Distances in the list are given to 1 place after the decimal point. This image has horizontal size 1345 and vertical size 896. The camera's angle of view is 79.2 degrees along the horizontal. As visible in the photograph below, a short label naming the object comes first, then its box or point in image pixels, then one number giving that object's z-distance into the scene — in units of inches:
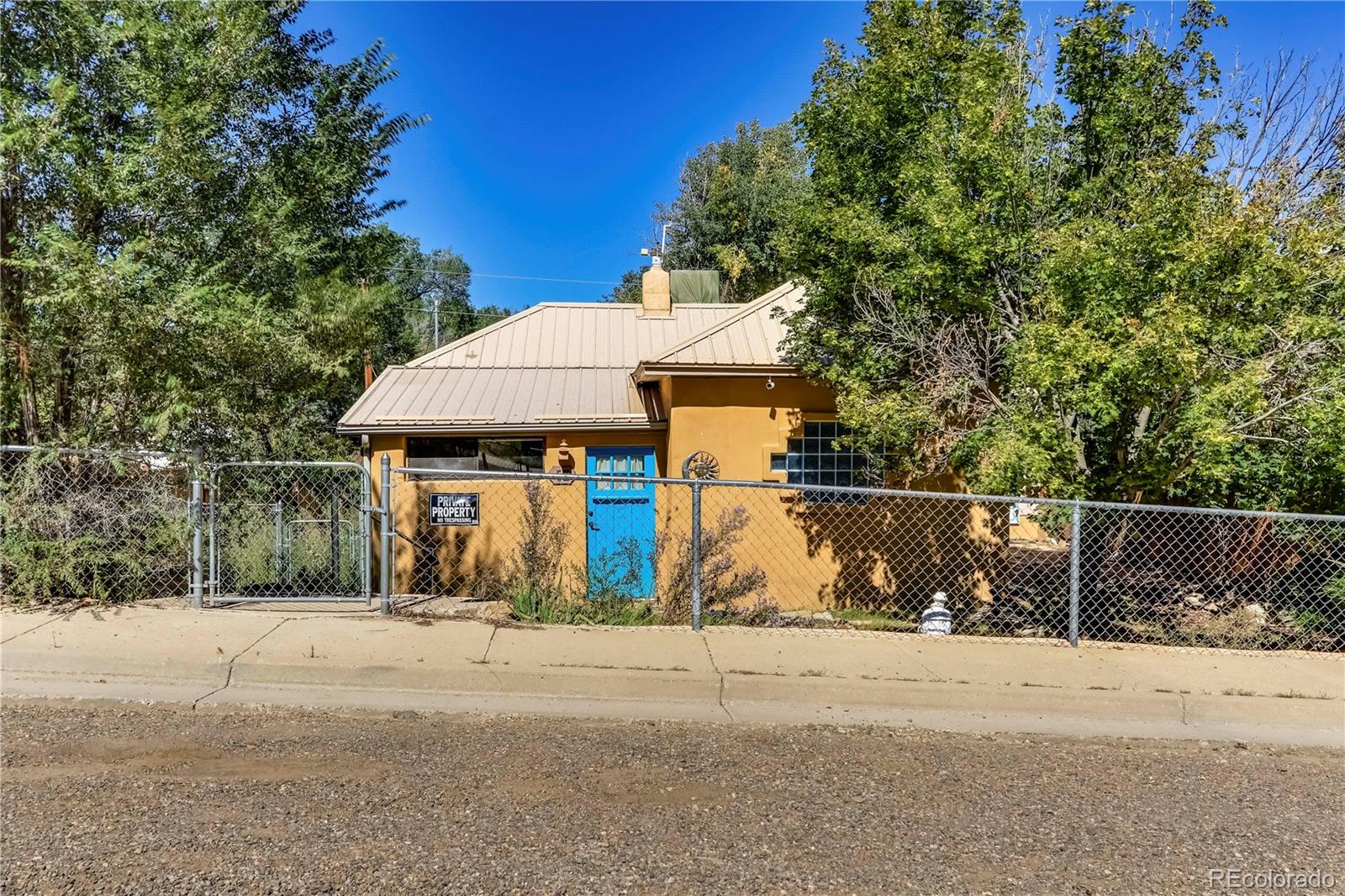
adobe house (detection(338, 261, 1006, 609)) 398.6
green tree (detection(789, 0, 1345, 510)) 241.6
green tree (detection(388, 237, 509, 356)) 2047.2
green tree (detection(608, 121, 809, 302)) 1156.5
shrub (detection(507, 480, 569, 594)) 290.5
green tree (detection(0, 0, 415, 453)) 257.3
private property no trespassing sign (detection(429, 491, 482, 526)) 293.0
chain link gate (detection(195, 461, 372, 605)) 273.7
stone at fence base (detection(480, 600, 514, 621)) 283.9
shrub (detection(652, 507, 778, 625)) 292.0
